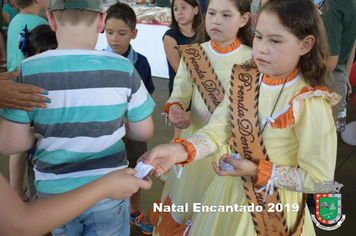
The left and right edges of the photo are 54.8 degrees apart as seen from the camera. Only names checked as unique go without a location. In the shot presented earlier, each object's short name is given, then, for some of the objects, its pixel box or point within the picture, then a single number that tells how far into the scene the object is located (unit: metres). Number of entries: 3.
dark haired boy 2.47
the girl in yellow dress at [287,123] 1.30
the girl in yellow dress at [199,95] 1.92
